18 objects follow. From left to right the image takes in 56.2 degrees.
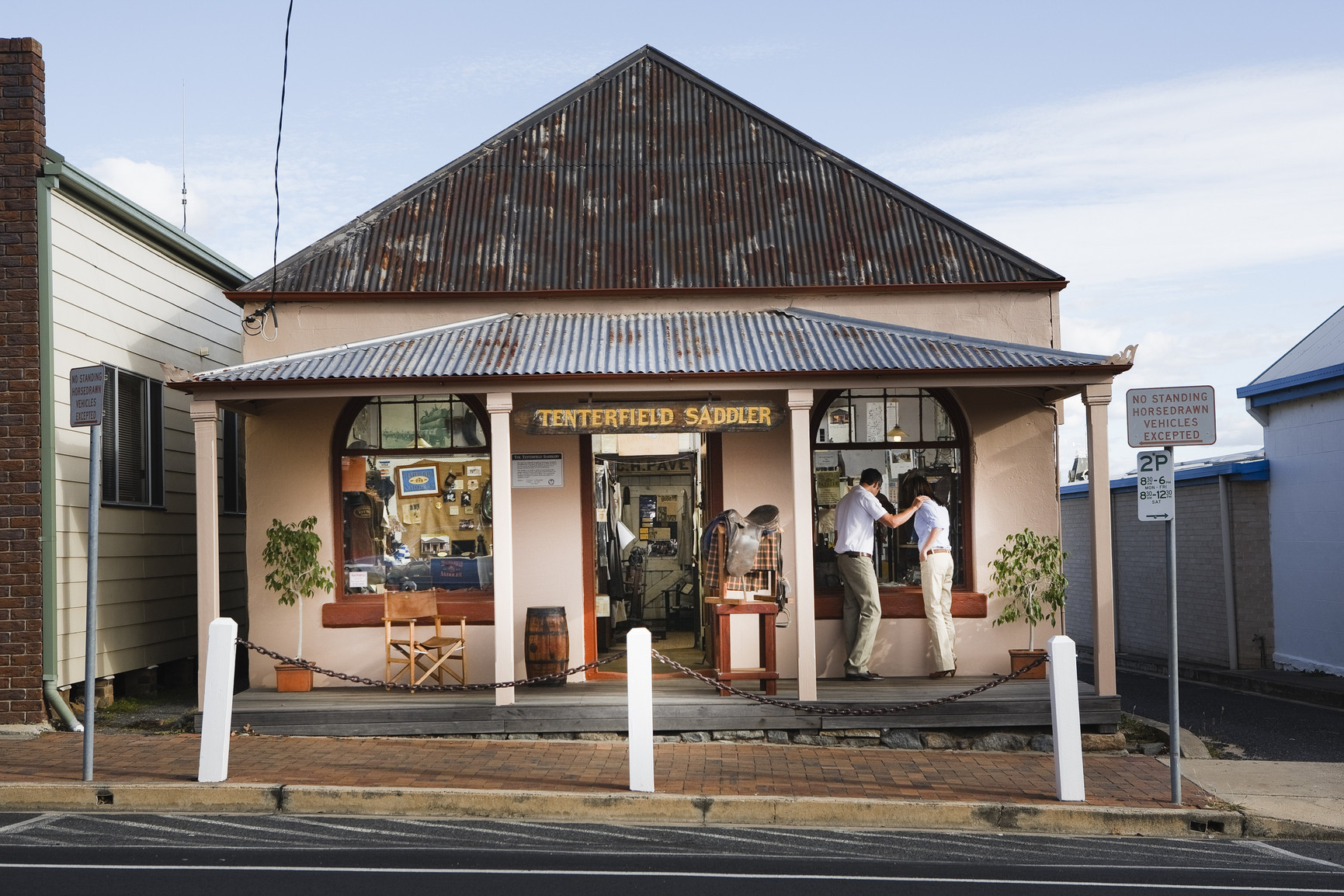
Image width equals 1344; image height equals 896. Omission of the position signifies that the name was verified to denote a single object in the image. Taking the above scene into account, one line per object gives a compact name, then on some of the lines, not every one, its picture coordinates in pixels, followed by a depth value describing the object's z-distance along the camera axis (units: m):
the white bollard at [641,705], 8.63
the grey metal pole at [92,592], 8.59
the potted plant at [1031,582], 11.75
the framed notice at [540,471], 12.19
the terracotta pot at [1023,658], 11.54
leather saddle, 11.05
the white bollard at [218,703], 8.70
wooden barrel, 11.51
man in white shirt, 11.55
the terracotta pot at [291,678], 11.67
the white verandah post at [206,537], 10.73
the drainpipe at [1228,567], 16.56
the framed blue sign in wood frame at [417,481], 12.29
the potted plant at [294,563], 11.83
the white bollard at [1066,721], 8.52
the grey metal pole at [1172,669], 8.46
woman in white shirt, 11.58
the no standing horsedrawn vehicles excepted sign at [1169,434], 8.60
